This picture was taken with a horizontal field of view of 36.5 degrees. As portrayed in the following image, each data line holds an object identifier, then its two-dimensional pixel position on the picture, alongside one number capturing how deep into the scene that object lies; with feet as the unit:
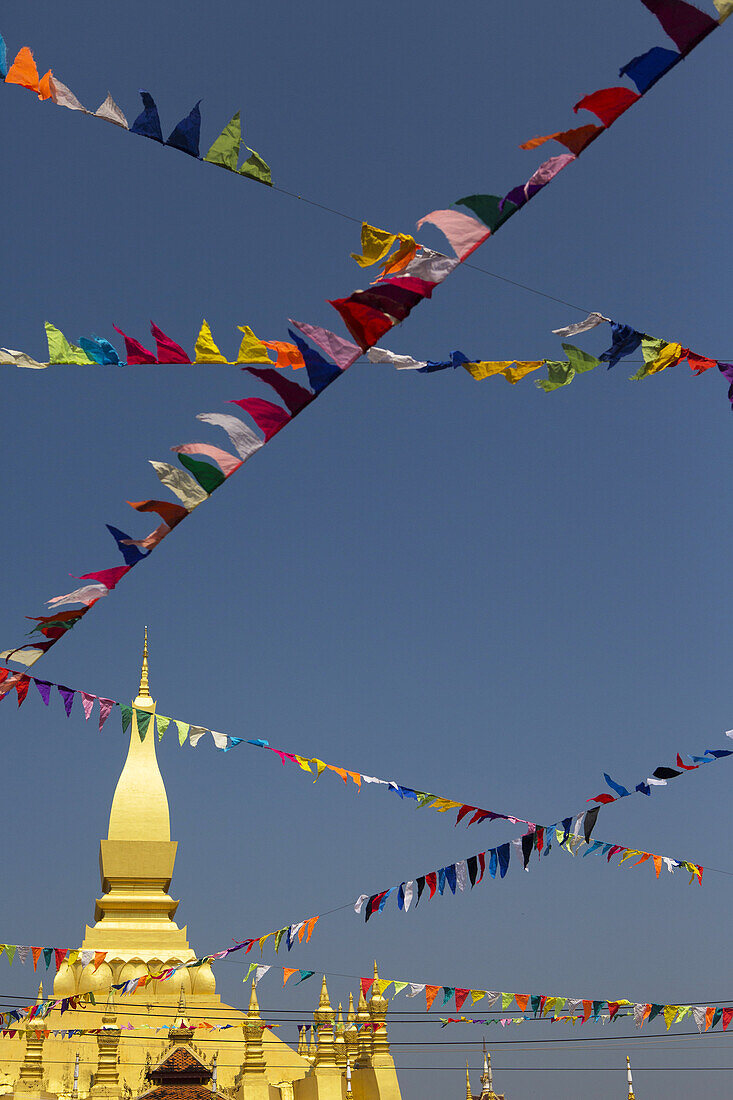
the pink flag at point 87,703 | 35.14
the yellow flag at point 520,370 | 22.95
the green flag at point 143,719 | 36.27
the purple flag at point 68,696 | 34.78
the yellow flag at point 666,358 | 23.15
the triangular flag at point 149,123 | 18.72
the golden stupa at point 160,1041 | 66.85
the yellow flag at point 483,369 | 22.53
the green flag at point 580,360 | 22.26
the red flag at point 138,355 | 20.93
